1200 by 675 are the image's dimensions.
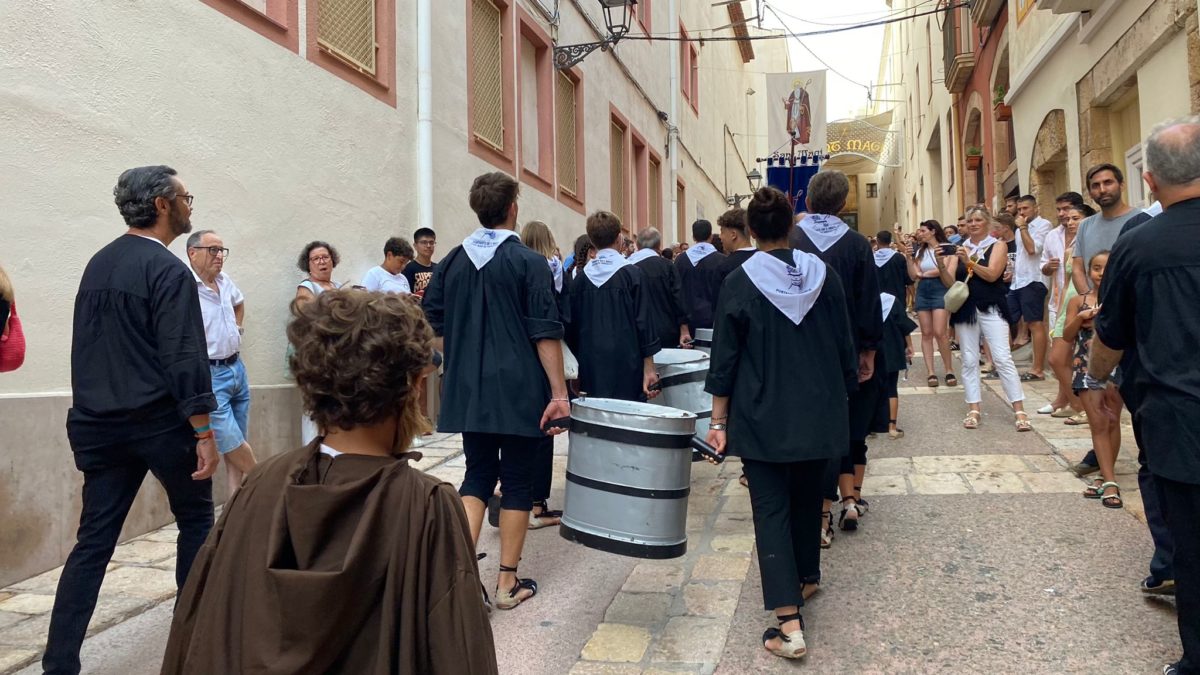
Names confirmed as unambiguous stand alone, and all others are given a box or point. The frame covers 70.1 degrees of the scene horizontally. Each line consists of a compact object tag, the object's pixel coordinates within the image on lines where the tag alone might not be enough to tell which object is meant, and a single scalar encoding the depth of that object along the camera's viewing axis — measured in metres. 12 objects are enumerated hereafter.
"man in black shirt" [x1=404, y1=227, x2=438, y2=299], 7.67
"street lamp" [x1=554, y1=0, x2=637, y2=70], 11.22
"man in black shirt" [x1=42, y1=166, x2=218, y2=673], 3.04
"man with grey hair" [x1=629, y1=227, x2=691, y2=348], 6.53
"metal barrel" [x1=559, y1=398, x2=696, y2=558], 3.40
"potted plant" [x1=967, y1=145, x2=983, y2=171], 18.03
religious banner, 21.38
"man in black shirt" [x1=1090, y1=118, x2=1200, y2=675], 2.63
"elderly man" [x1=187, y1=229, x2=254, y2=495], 4.64
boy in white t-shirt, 7.16
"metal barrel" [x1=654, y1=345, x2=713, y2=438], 4.74
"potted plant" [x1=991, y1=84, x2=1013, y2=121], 14.79
